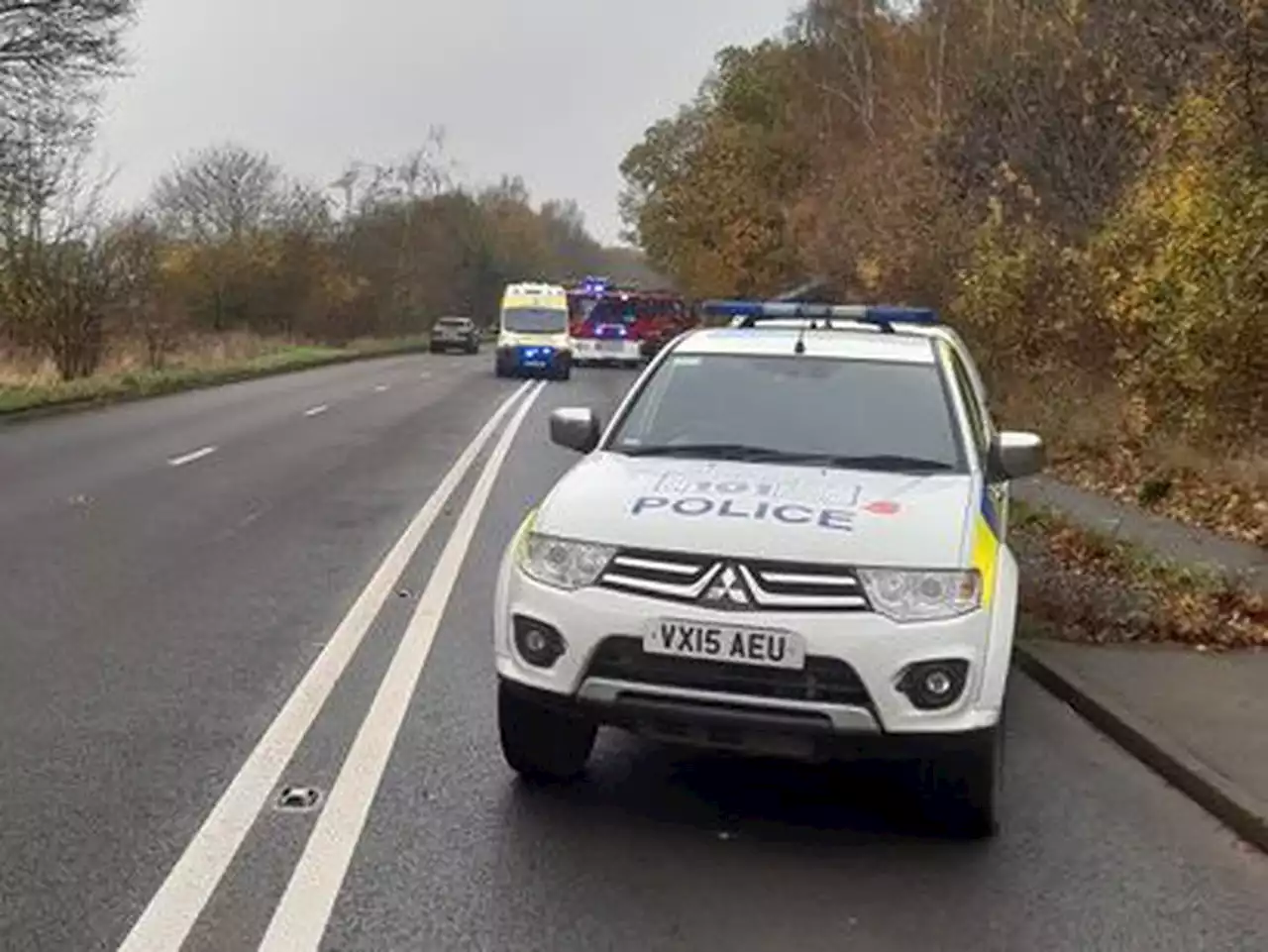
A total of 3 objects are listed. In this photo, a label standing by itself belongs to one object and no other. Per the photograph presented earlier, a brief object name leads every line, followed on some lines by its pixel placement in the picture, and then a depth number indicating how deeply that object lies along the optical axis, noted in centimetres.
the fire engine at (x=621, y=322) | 5356
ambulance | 4503
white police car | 511
